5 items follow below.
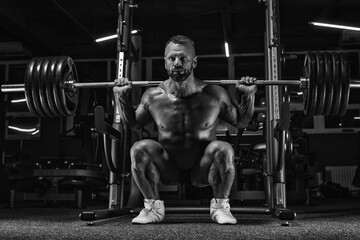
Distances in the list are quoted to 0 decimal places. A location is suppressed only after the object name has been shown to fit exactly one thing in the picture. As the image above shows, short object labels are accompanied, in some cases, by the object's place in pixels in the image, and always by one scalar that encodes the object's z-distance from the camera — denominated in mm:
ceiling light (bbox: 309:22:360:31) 6293
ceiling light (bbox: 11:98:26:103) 7841
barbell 2297
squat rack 2576
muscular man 2152
